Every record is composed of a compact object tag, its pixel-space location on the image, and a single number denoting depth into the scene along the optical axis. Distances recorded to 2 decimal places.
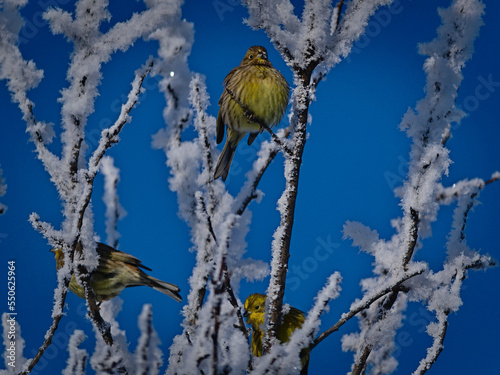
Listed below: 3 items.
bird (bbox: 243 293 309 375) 4.77
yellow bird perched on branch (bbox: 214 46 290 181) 6.09
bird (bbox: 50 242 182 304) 5.12
